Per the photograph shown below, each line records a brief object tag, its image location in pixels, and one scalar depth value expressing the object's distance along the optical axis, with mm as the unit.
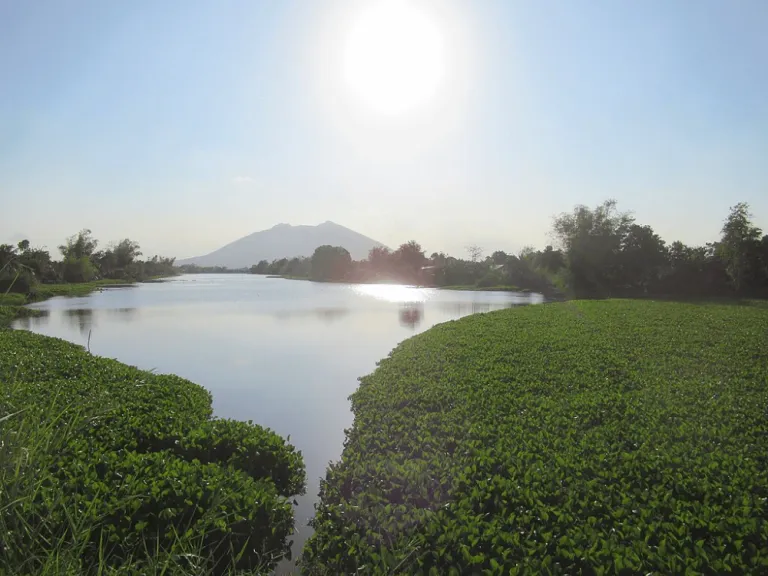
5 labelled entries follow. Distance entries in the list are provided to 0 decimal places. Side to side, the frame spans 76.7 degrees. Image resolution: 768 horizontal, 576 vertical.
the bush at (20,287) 26266
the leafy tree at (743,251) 28609
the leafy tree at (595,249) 35906
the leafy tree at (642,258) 34188
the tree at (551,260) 42375
